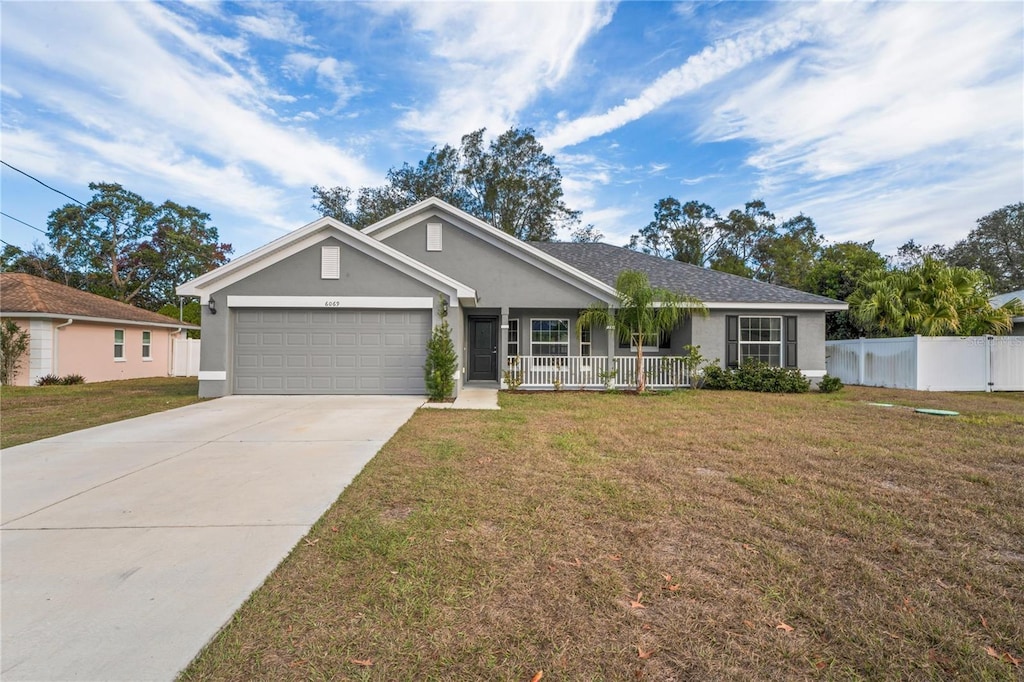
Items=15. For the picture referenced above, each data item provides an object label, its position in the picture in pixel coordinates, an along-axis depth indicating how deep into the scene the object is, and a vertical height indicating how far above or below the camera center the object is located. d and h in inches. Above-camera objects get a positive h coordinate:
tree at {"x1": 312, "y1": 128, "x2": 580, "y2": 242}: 1189.7 +405.3
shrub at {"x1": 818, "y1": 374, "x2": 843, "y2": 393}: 513.3 -40.8
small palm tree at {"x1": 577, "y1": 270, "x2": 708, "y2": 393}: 491.2 +38.9
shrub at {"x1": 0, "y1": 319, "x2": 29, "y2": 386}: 609.0 -4.0
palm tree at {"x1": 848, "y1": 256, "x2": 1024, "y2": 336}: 583.8 +53.4
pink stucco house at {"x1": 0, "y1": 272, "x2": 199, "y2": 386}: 623.2 +22.0
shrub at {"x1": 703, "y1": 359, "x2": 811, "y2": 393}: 513.0 -35.4
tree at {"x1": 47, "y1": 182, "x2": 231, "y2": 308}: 1376.7 +305.8
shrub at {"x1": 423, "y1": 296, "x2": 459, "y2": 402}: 436.5 -18.5
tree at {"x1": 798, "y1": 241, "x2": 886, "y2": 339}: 711.7 +109.6
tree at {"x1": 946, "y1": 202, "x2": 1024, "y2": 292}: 1339.8 +287.0
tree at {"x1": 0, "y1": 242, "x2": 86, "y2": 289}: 1365.7 +242.2
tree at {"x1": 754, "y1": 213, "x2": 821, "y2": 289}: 1430.9 +295.2
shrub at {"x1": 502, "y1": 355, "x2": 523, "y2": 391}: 524.1 -31.3
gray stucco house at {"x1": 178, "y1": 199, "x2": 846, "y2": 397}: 462.0 +38.2
